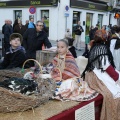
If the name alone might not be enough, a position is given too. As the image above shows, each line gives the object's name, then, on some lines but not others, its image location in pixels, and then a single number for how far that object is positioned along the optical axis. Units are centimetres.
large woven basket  195
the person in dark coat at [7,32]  996
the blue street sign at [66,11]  1611
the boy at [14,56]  368
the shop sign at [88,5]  1772
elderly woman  286
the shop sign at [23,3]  1723
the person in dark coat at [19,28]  1028
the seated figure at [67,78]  250
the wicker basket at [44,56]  389
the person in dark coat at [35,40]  513
